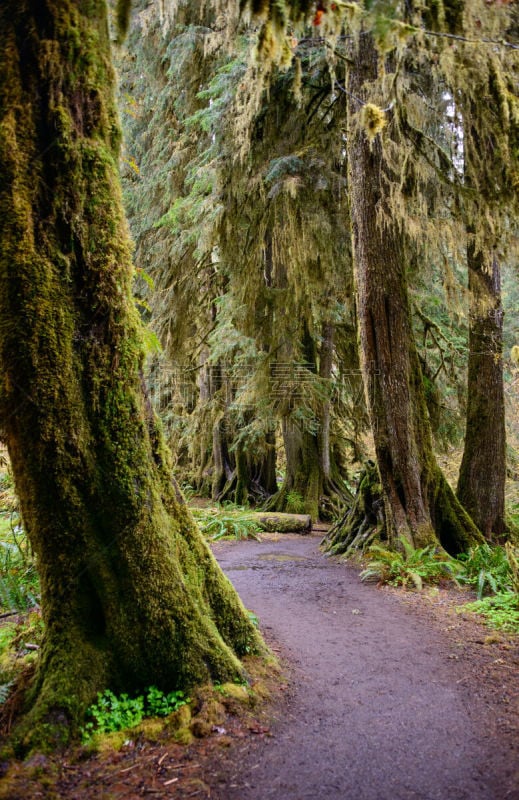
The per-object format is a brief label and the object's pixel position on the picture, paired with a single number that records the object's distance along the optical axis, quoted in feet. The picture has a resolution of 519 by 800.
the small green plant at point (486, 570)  19.22
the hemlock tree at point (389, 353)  24.71
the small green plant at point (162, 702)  9.95
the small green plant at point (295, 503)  44.04
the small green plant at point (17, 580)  16.12
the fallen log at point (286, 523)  39.34
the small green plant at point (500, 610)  16.03
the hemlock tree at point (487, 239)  17.19
